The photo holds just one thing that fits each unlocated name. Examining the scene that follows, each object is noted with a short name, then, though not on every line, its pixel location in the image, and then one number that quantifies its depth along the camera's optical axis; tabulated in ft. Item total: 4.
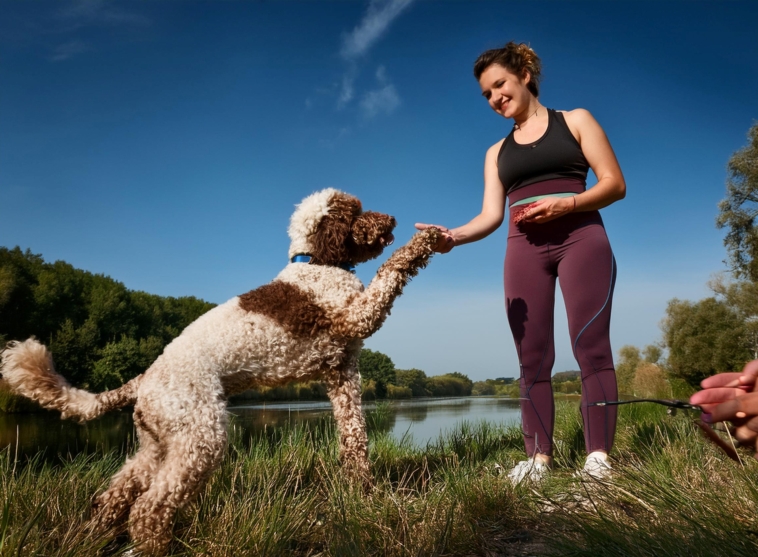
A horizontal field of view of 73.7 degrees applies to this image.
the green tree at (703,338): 104.53
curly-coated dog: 9.39
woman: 11.73
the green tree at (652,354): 153.06
